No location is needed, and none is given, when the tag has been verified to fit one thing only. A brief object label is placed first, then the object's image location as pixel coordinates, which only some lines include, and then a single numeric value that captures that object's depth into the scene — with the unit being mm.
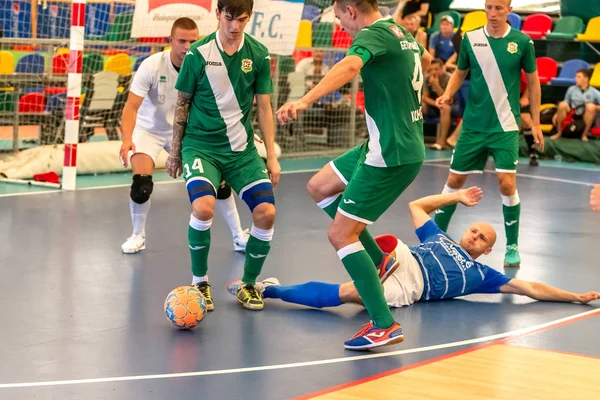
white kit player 7375
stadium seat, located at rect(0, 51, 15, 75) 12172
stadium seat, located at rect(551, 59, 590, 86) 15867
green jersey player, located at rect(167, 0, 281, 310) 6039
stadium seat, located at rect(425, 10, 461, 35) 17891
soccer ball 5516
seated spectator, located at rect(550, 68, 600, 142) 14703
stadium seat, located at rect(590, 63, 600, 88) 15648
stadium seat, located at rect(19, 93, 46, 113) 12586
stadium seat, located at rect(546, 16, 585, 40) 16516
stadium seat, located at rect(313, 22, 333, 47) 15016
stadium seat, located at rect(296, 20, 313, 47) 14883
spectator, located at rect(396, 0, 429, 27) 17578
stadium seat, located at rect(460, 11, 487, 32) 17625
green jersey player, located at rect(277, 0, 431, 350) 5109
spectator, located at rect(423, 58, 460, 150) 15617
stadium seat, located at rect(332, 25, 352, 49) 15004
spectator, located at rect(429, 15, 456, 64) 16281
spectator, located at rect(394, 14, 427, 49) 13570
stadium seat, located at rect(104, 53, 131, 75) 12992
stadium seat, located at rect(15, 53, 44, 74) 12906
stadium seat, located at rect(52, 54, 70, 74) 12758
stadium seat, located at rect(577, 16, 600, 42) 16141
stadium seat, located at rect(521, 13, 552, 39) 17031
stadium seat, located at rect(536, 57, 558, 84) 16188
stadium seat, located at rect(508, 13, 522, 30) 16953
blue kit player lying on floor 6133
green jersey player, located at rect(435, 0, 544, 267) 7688
